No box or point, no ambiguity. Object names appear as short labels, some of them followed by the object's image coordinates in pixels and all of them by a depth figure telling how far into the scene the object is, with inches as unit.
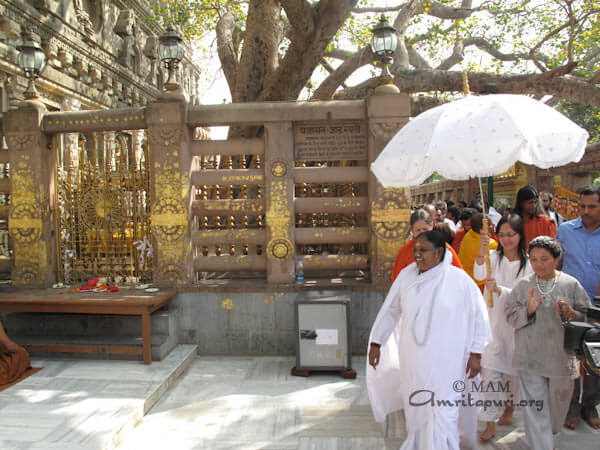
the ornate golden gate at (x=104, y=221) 245.4
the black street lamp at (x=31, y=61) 239.9
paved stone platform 143.2
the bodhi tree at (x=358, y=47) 292.2
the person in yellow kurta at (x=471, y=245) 195.6
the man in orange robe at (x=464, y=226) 223.1
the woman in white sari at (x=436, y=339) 126.7
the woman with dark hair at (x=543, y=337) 129.9
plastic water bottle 233.3
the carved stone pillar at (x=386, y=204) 225.8
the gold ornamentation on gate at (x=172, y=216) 230.2
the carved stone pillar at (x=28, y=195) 240.4
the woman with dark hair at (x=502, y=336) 149.6
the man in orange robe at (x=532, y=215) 186.5
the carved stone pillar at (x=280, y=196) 229.9
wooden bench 203.2
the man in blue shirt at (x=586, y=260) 156.9
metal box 205.5
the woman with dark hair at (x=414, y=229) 167.6
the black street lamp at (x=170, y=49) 232.1
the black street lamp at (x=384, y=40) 224.7
